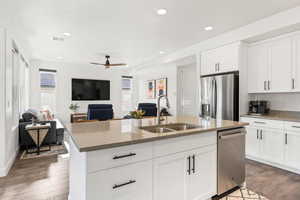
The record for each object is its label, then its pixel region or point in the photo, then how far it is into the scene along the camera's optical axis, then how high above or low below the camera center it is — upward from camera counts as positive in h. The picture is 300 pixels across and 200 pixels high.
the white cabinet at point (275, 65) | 3.01 +0.65
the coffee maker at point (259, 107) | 3.54 -0.18
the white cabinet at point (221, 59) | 3.60 +0.90
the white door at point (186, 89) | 6.30 +0.37
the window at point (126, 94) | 8.79 +0.24
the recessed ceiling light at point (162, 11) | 2.78 +1.45
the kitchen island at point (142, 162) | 1.27 -0.56
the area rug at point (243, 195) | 2.11 -1.23
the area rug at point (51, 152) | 3.58 -1.20
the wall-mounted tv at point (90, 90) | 7.41 +0.40
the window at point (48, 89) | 6.82 +0.39
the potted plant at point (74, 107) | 7.04 -0.35
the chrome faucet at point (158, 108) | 2.19 -0.13
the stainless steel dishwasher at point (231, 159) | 2.04 -0.76
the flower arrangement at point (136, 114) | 2.38 -0.22
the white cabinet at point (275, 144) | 2.82 -0.82
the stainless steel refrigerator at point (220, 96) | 3.54 +0.06
